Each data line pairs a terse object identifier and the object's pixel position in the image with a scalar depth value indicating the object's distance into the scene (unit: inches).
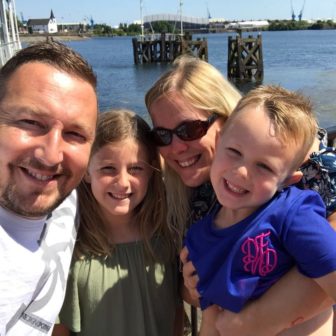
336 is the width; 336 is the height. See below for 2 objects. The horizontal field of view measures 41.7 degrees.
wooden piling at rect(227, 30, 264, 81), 1364.4
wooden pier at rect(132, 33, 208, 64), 1824.4
